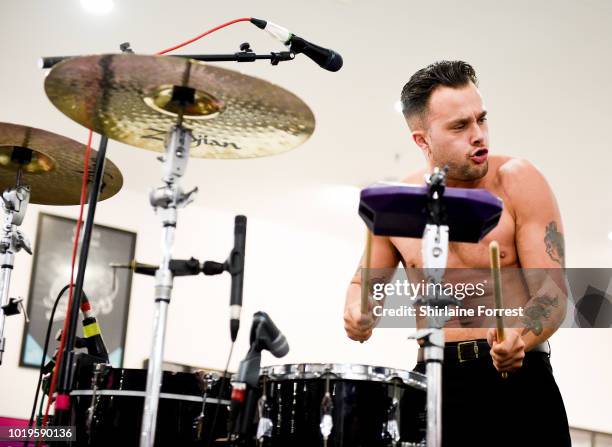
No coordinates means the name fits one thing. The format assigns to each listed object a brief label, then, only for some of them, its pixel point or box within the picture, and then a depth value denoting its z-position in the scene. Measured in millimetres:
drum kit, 1716
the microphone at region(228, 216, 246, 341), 1696
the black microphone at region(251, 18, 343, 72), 2180
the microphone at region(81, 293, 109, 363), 2428
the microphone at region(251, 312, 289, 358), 1773
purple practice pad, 1696
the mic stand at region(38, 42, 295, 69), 2164
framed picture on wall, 6445
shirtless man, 2295
